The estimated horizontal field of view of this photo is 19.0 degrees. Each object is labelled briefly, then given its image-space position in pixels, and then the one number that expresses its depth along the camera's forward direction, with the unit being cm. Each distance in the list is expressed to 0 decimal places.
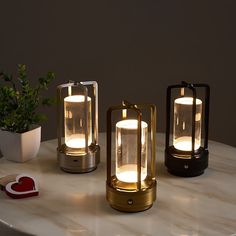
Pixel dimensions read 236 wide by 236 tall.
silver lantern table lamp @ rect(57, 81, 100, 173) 158
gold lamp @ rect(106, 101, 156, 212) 138
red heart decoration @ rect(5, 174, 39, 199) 147
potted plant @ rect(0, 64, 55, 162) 163
